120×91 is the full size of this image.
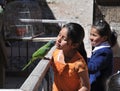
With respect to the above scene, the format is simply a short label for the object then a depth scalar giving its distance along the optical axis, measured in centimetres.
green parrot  228
